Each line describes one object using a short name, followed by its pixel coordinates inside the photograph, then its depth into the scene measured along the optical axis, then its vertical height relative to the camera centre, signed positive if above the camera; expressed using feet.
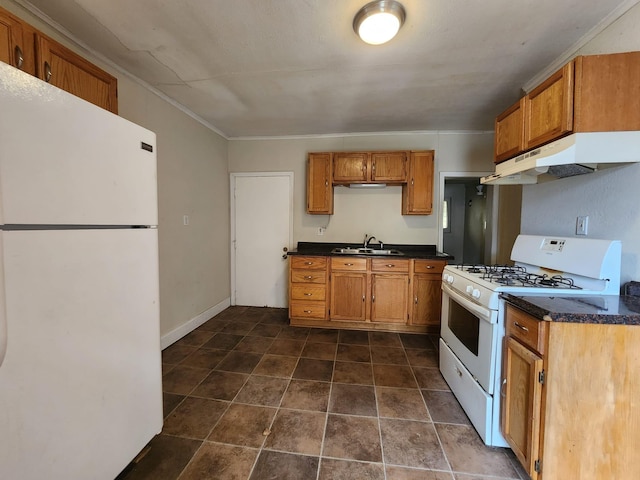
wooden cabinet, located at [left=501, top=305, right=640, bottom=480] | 3.50 -2.40
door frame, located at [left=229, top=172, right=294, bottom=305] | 11.85 +0.98
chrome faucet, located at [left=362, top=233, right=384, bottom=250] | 11.36 -0.55
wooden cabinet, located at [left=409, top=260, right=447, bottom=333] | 9.47 -2.41
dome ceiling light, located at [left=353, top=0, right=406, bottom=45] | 4.52 +3.88
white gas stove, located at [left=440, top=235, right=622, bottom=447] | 4.50 -1.18
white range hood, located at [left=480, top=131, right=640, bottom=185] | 4.25 +1.37
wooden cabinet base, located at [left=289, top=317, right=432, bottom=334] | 9.75 -3.82
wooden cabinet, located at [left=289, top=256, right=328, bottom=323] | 10.07 -2.38
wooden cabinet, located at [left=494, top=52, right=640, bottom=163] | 4.20 +2.34
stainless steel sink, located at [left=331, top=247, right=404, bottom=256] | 10.67 -0.96
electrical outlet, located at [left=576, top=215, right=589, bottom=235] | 5.30 +0.13
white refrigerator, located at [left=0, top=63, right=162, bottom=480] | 2.53 -0.72
